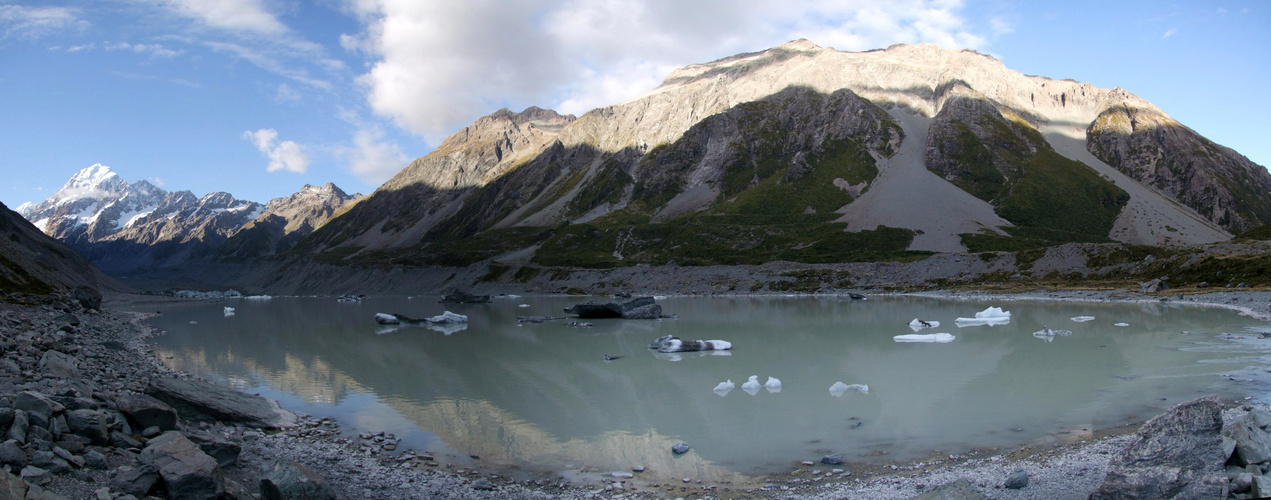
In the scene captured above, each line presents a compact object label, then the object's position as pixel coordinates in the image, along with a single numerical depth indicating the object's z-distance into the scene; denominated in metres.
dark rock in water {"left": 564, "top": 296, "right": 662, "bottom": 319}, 57.59
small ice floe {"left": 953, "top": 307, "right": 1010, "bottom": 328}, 43.38
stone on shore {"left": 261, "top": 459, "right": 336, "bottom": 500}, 10.40
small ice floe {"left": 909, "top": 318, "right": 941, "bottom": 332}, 39.91
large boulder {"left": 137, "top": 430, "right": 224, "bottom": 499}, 9.45
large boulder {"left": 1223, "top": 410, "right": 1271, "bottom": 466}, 9.27
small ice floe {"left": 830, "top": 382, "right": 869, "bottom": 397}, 20.42
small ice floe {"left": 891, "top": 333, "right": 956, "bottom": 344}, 34.22
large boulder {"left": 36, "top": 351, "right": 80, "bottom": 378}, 16.70
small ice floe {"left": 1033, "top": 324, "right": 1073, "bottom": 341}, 34.00
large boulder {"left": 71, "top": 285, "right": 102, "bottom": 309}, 60.69
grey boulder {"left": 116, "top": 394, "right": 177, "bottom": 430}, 12.91
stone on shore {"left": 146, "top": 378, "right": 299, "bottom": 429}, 15.98
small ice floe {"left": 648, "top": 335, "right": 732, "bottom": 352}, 32.66
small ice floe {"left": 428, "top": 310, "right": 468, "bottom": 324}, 57.12
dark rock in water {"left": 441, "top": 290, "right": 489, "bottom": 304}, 103.31
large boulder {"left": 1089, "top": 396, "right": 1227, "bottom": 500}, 8.90
